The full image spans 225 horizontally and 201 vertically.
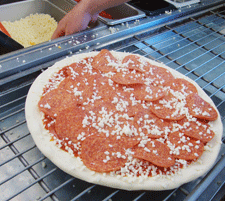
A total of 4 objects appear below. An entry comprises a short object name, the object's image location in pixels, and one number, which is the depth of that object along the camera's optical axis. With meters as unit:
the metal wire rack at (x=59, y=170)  0.54
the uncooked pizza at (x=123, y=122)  0.54
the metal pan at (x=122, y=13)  0.83
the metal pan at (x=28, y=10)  0.87
